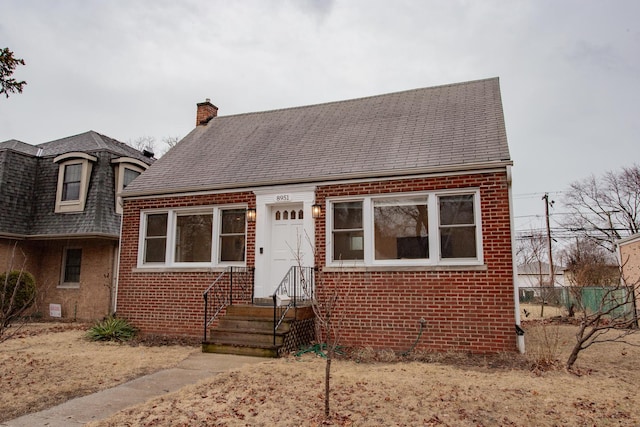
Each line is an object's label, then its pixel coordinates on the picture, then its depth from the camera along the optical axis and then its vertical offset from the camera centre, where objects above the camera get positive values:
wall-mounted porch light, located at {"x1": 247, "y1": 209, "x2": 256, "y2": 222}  9.71 +1.31
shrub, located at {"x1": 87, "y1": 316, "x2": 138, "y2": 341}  9.70 -1.34
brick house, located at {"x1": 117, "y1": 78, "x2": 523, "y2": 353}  7.93 +1.14
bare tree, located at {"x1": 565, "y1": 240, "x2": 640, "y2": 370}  14.98 -0.16
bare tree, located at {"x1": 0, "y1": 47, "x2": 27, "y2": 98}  6.20 +2.91
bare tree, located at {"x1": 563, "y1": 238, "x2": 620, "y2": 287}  16.56 +0.09
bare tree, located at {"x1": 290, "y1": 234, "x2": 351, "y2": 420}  8.56 -0.51
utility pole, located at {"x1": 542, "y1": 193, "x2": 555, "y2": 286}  26.80 +4.09
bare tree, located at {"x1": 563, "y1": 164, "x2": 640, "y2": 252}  32.94 +5.96
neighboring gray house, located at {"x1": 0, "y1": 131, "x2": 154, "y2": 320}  14.15 +1.68
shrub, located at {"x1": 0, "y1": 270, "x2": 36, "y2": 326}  12.08 -0.44
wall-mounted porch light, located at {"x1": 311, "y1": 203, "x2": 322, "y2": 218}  9.09 +1.34
